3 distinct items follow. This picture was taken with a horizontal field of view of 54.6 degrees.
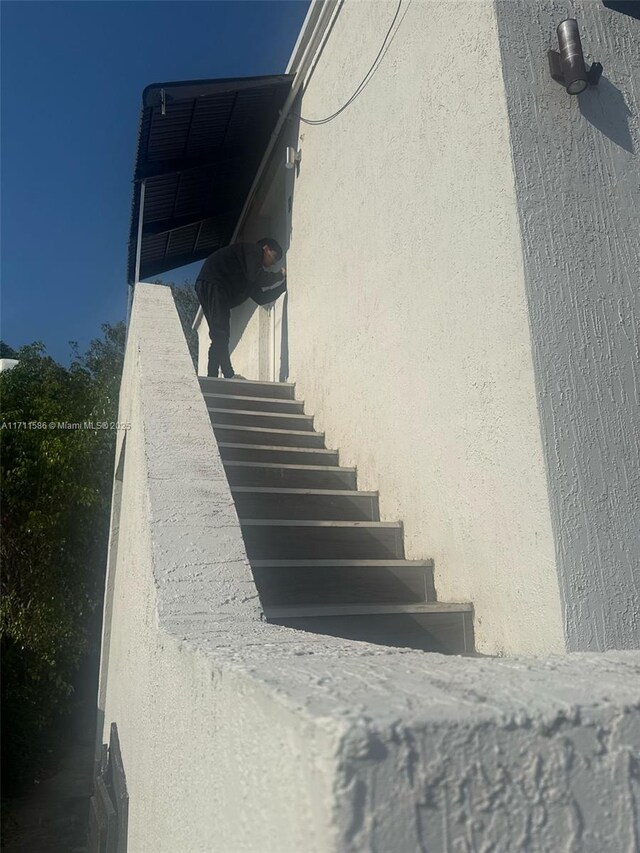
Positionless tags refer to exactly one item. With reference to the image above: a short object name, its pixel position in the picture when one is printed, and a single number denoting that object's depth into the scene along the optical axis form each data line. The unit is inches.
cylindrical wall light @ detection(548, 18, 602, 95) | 99.0
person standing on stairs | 230.4
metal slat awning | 232.1
